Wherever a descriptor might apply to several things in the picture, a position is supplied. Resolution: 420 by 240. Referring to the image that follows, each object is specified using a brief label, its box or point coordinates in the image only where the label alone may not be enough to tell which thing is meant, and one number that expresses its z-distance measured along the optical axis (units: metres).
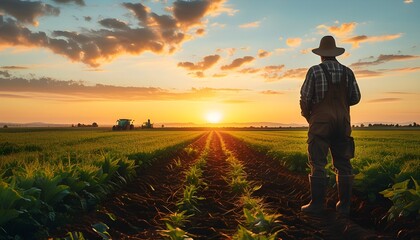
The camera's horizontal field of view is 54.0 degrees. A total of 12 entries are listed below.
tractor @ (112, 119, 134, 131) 79.38
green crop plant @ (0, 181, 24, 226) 5.14
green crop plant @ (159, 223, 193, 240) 4.72
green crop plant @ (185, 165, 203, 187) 10.66
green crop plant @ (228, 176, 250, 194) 9.77
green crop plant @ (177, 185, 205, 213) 7.50
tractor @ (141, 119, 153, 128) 115.21
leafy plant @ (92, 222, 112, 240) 5.34
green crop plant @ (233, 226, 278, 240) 4.54
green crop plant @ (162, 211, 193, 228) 6.31
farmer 7.20
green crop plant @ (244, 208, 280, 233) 5.61
